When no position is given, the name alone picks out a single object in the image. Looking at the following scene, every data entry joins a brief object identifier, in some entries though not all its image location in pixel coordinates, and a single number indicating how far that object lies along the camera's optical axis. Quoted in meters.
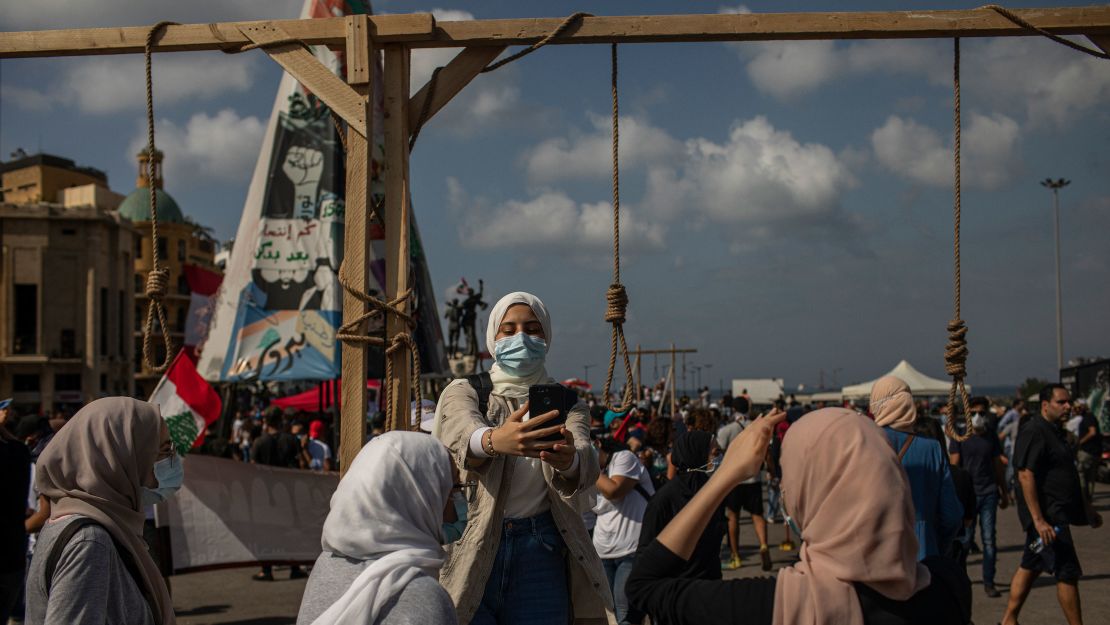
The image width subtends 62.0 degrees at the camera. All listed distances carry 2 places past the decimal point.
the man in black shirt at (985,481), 8.83
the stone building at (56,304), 54.41
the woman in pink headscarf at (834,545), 2.00
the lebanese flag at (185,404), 8.06
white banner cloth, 8.20
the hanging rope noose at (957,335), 4.35
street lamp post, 39.72
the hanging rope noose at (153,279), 4.38
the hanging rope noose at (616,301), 4.38
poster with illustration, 13.37
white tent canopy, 30.64
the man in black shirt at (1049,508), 6.63
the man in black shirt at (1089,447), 14.38
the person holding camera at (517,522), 3.21
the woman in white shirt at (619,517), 6.27
